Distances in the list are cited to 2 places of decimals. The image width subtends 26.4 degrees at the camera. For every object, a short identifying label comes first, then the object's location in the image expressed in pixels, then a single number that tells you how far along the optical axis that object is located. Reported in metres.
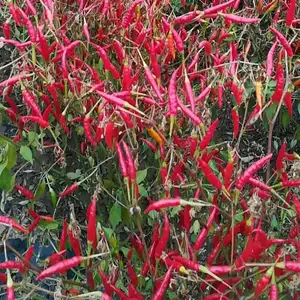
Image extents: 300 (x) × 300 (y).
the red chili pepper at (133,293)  1.51
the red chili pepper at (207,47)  2.14
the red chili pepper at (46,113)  1.94
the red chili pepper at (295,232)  1.50
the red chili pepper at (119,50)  2.06
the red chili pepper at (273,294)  1.23
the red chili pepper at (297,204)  1.46
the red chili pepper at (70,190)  1.86
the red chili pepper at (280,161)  1.63
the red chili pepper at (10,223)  1.45
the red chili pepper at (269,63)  1.69
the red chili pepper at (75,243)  1.52
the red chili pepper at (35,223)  1.78
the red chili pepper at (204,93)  1.70
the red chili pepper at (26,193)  2.02
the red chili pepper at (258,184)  1.47
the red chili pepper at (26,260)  1.45
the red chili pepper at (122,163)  1.47
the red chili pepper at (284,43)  1.78
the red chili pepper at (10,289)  1.29
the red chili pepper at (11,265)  1.43
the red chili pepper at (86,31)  2.14
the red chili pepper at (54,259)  1.51
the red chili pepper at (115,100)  1.49
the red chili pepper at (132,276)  1.65
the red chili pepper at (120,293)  1.50
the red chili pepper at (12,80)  1.82
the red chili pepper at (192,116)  1.48
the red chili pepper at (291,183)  1.50
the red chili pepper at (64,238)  1.61
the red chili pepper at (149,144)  1.81
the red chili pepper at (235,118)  1.74
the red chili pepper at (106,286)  1.49
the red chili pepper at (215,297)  1.44
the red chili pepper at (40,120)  1.86
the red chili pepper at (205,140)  1.49
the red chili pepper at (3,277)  1.57
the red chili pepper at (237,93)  1.71
